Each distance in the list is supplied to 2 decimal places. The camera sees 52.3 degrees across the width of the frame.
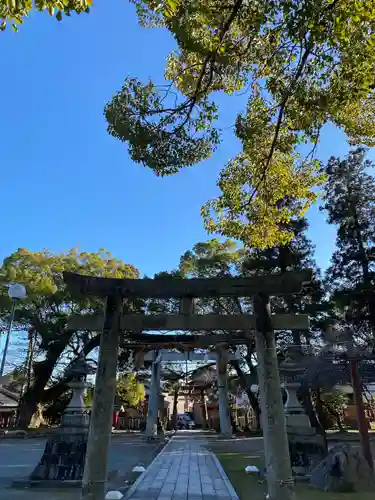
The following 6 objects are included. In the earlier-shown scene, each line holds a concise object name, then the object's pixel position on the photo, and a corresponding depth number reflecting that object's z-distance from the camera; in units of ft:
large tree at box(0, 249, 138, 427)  68.74
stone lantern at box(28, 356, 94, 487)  24.11
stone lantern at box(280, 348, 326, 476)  26.12
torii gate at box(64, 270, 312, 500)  16.19
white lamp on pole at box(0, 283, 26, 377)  27.07
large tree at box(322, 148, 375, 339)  55.98
